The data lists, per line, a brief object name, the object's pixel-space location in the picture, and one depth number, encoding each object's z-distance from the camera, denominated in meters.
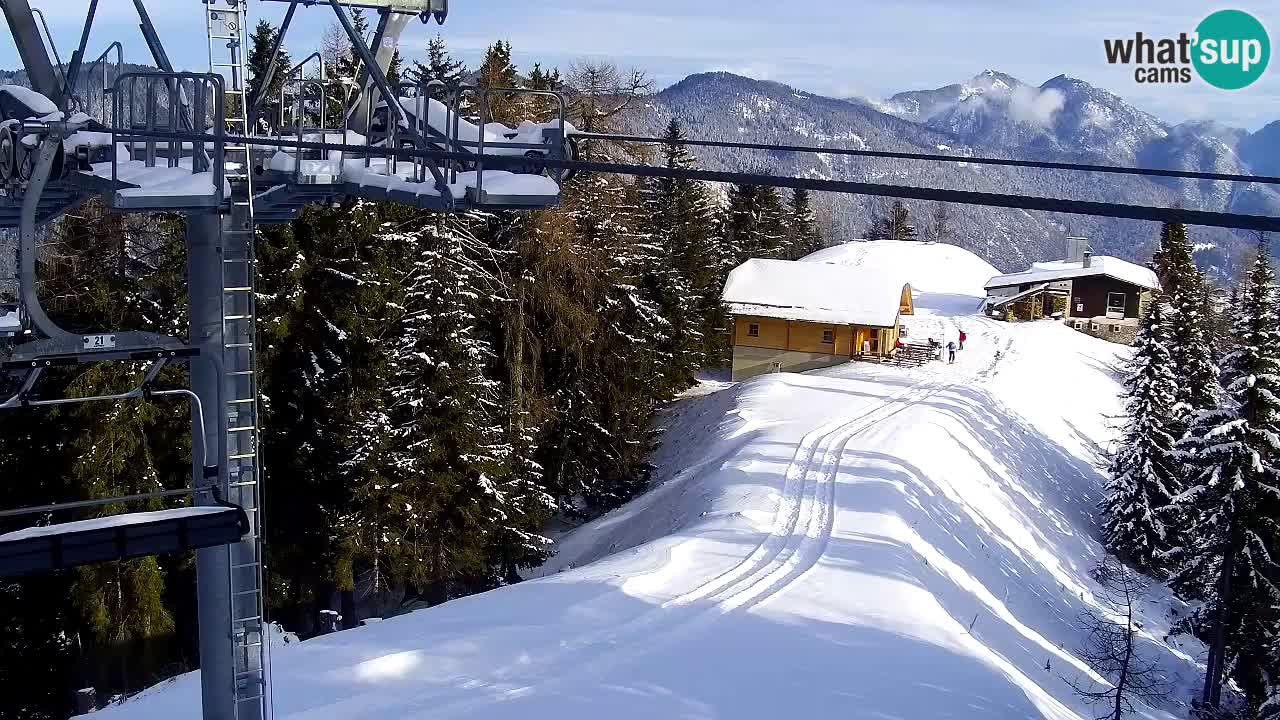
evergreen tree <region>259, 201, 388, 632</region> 27.03
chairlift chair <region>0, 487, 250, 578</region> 7.40
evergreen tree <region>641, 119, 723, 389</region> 42.25
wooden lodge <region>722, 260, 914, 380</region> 50.66
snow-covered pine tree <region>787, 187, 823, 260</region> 90.94
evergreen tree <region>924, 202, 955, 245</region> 147.00
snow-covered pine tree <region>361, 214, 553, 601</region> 26.94
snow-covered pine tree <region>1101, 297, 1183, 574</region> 34.88
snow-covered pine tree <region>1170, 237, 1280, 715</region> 25.50
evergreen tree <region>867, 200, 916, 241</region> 119.69
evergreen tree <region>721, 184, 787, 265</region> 64.69
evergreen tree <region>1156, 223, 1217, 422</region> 33.16
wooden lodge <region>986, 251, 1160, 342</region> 73.31
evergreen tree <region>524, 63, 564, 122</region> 30.64
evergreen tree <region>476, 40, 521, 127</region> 29.03
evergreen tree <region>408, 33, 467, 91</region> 34.53
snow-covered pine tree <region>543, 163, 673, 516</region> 33.69
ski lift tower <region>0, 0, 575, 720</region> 8.19
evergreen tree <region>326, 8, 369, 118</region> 27.73
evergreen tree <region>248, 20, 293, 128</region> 32.19
